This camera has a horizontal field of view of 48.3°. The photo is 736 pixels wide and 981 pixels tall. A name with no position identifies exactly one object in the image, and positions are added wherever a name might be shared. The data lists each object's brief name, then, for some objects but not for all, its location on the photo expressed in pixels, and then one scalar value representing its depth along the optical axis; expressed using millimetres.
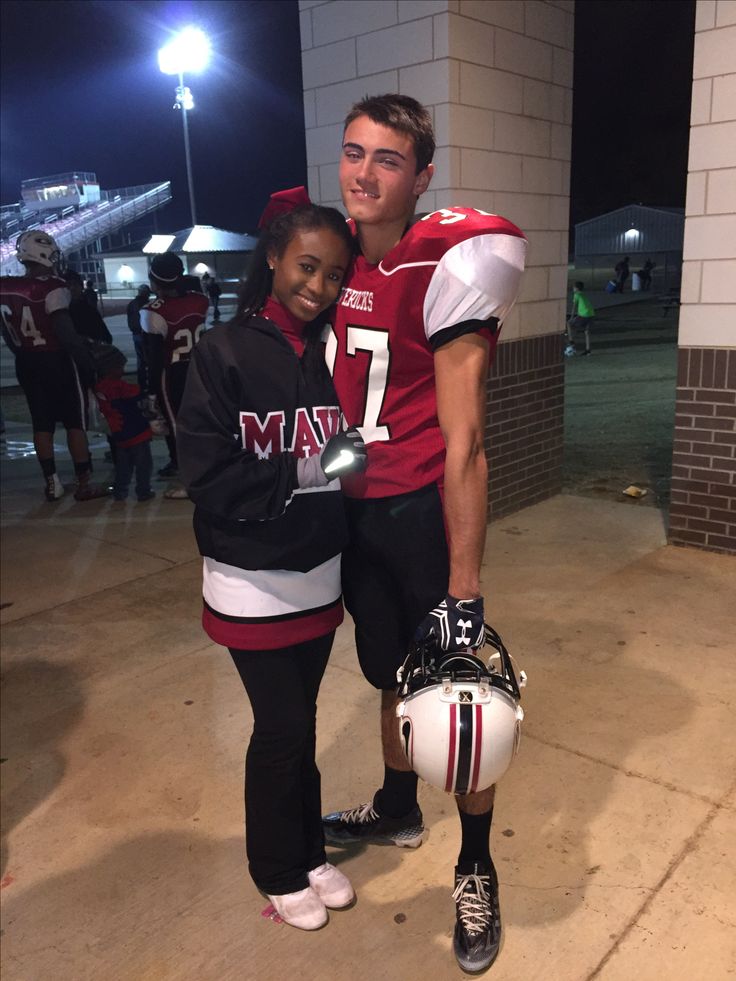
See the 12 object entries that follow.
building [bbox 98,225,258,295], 28906
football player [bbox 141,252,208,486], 6297
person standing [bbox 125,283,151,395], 8586
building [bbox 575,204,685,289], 53125
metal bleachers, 57656
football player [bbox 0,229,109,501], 6328
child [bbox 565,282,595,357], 17016
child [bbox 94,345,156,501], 6535
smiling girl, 1891
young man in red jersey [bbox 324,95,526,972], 1857
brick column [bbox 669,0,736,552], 4516
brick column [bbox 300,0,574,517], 4934
